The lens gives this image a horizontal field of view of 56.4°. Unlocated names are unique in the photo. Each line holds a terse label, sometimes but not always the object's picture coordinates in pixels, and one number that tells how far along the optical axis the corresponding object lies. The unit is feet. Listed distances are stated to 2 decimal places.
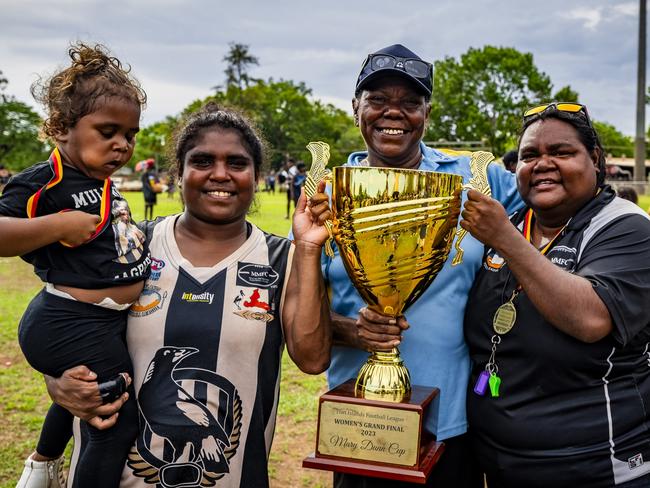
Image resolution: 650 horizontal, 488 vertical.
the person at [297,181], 52.32
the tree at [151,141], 200.64
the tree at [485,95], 118.83
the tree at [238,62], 171.17
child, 6.26
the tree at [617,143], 211.78
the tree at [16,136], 143.74
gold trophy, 5.86
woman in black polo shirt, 5.78
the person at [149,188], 55.83
